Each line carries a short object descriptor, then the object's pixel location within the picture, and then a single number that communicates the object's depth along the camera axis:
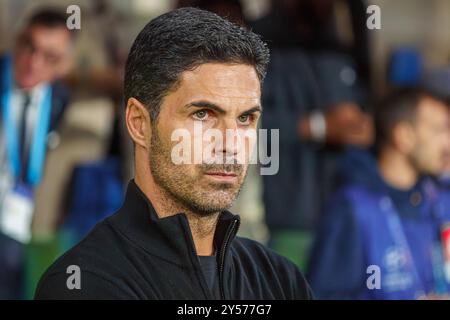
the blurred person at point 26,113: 5.27
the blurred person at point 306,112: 6.16
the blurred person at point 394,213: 5.87
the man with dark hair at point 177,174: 2.81
